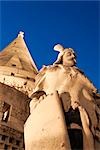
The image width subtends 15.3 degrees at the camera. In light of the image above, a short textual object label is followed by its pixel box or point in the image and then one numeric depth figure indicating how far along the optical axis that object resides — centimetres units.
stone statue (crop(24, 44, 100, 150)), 310
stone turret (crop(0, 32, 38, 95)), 2280
